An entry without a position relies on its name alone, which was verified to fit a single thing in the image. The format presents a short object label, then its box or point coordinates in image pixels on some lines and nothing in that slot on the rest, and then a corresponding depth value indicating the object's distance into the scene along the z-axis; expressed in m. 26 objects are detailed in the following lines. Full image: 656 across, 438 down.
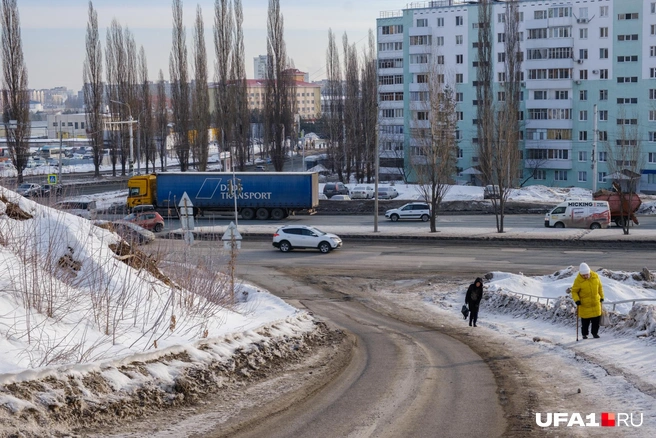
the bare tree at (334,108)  78.78
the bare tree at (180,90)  71.81
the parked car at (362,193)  61.47
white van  41.78
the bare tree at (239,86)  68.75
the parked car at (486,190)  54.42
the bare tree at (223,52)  67.94
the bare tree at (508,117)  40.41
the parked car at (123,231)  15.66
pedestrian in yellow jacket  14.02
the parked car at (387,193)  61.10
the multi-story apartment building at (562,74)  72.62
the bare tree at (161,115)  91.59
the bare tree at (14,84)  58.00
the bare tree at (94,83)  73.88
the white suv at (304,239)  34.62
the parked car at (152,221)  39.97
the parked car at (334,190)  63.67
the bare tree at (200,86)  70.00
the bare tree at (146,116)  80.75
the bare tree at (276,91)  67.50
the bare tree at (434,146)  39.75
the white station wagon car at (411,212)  47.44
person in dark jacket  18.08
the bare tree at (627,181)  39.31
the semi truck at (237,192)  49.25
